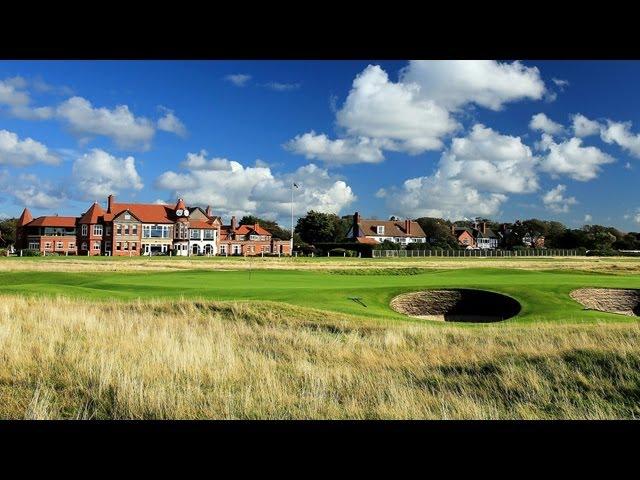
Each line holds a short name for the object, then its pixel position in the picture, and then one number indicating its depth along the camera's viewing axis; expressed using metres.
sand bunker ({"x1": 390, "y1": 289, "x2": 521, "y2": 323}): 19.09
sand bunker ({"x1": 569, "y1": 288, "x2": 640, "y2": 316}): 20.03
